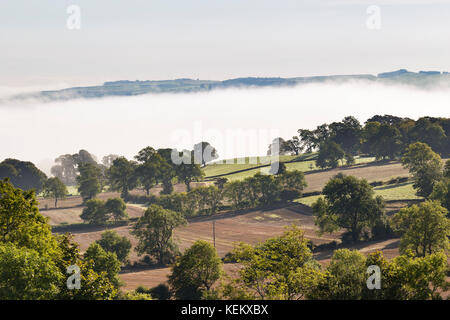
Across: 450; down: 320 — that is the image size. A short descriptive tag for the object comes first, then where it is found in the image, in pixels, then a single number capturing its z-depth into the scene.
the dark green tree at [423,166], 128.12
